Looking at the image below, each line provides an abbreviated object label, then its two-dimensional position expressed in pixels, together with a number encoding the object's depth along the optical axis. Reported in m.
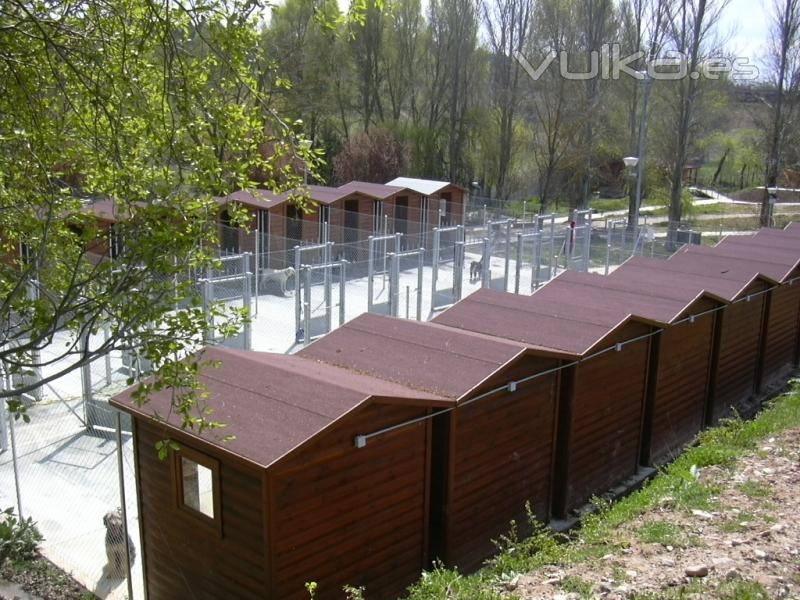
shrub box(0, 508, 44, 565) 8.86
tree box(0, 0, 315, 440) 5.44
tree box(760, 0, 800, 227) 38.97
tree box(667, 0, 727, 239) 36.38
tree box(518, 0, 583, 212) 44.22
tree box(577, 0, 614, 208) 44.16
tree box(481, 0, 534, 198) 44.94
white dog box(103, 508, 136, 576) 8.50
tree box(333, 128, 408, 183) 42.16
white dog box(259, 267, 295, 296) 19.27
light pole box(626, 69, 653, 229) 25.50
